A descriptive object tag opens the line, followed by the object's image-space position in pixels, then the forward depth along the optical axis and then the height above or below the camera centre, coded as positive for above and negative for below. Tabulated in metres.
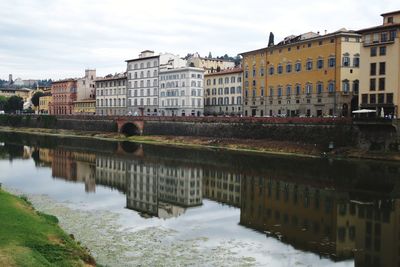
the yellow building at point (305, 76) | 78.69 +7.05
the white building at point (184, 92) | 118.19 +5.60
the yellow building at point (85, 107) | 156.54 +1.99
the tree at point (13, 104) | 194.01 +3.49
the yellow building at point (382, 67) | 65.50 +6.82
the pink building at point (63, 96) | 169.38 +6.24
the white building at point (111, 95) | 140.38 +5.60
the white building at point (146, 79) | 127.31 +9.67
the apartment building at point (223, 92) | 110.94 +5.28
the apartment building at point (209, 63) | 127.69 +14.47
